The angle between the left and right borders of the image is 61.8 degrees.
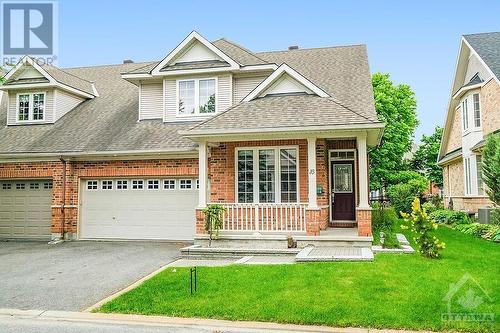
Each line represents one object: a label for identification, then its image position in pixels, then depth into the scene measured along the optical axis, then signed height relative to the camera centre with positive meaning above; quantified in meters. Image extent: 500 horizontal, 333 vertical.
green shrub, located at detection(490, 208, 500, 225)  13.80 -0.90
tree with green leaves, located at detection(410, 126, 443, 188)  37.72 +3.04
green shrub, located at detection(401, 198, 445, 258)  9.41 -0.93
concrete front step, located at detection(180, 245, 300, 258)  10.57 -1.50
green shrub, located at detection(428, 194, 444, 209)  26.59 -0.73
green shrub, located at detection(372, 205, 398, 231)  14.21 -1.08
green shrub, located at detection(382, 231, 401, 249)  10.56 -1.34
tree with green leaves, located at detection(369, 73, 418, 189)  30.64 +5.02
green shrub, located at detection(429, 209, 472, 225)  18.53 -1.24
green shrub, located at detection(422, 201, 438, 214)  24.12 -0.97
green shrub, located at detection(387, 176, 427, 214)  24.89 -0.17
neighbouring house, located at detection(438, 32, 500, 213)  17.59 +3.73
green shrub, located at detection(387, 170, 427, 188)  30.47 +1.11
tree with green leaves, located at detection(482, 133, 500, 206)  12.66 +0.74
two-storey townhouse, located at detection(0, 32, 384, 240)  11.75 +1.48
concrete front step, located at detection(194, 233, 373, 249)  10.70 -1.27
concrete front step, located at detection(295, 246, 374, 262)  9.03 -1.42
